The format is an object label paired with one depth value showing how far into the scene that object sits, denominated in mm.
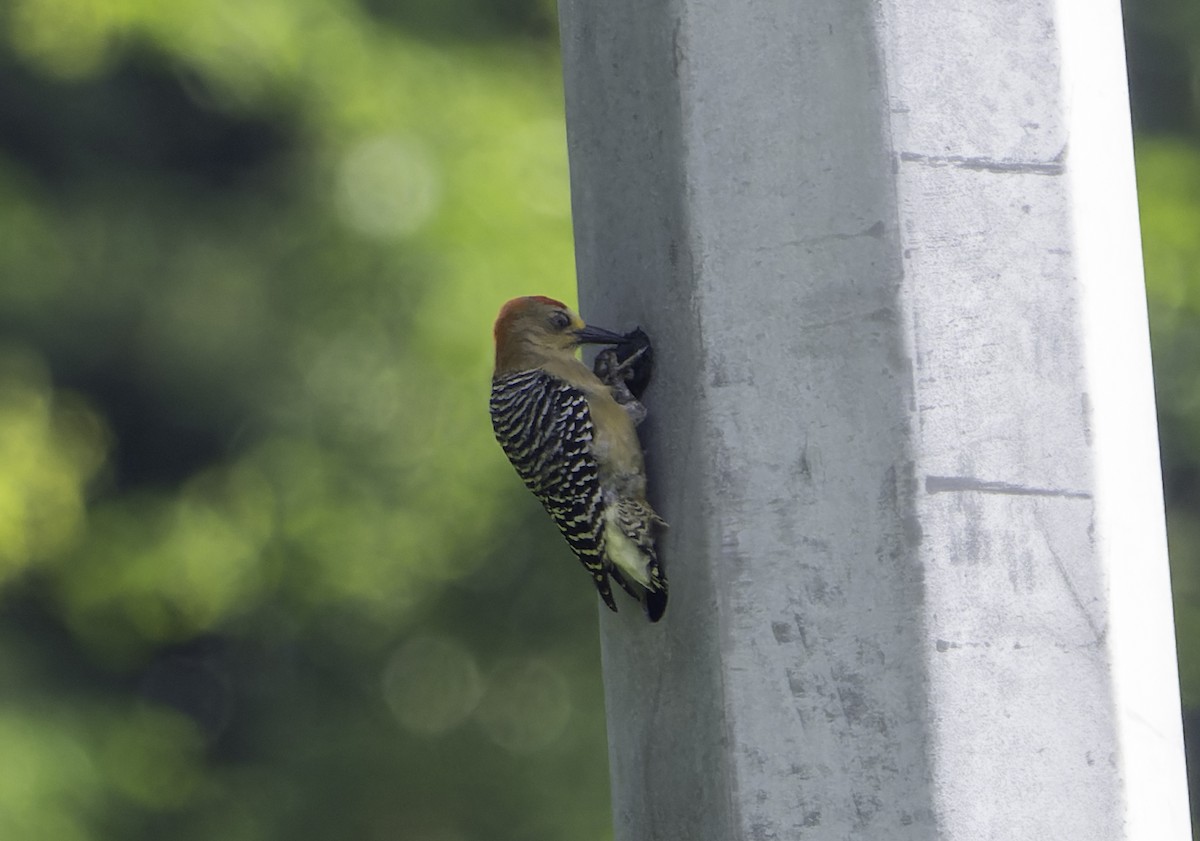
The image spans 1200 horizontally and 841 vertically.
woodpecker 6387
